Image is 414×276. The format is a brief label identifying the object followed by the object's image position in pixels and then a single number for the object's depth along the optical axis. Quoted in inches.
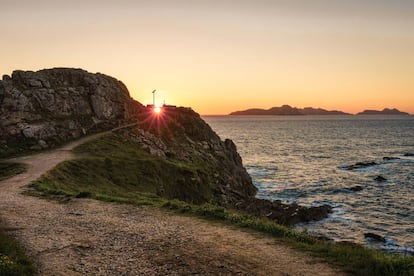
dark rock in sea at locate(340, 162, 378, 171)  3993.6
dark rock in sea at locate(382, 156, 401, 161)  4624.5
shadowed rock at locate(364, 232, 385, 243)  1726.9
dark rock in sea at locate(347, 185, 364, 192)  2863.7
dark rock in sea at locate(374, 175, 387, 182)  3200.1
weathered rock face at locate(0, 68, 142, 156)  2340.1
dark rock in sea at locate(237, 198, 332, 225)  2076.8
